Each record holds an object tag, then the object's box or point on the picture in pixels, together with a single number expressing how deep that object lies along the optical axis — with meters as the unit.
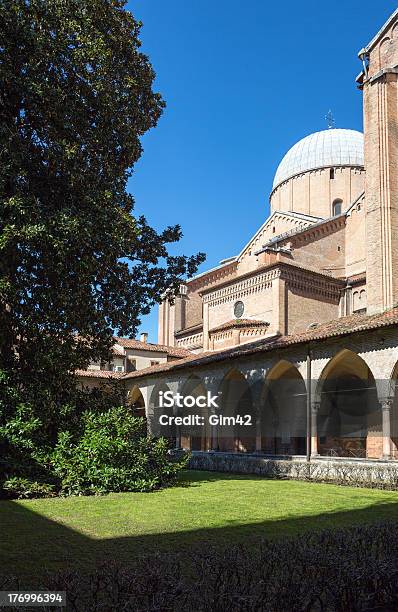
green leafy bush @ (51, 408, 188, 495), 12.97
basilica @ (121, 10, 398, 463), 21.30
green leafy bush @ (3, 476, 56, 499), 12.09
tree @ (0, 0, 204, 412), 12.16
